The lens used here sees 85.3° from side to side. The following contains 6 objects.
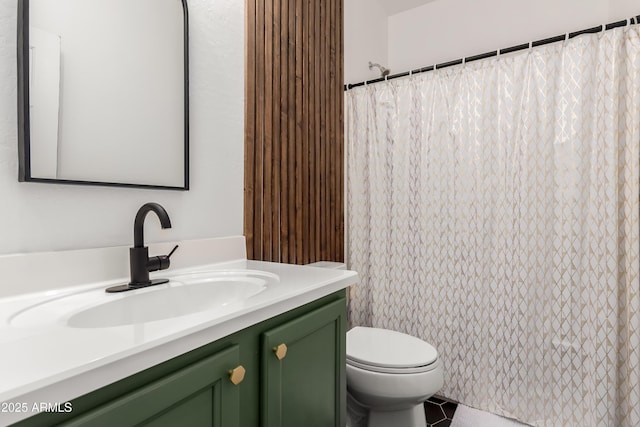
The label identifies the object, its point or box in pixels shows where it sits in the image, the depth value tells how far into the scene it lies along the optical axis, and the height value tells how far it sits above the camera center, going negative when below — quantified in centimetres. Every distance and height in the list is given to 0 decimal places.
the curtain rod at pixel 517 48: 159 +85
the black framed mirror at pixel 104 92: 87 +34
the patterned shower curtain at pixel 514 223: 160 -7
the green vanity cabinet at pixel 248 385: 51 -33
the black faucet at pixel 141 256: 94 -13
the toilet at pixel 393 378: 140 -69
